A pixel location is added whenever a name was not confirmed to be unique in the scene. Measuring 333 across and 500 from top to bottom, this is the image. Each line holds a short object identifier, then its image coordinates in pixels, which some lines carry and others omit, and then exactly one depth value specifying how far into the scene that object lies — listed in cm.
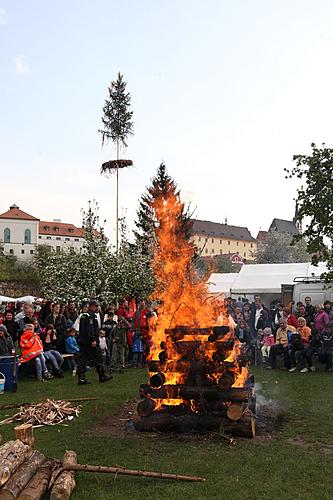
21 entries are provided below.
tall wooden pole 3603
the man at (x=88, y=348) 1232
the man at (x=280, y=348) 1442
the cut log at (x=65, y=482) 537
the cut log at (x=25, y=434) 653
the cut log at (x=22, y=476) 519
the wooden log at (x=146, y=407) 821
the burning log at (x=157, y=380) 850
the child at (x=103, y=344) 1511
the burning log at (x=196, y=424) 775
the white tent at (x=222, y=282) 2869
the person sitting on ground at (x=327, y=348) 1409
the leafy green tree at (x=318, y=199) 1727
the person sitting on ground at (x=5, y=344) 1251
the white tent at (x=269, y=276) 2661
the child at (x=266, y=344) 1574
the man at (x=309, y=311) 1767
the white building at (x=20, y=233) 10906
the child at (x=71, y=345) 1480
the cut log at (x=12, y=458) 536
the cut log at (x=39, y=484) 526
